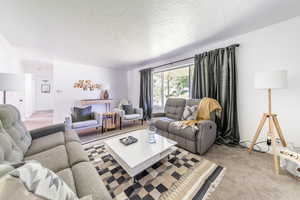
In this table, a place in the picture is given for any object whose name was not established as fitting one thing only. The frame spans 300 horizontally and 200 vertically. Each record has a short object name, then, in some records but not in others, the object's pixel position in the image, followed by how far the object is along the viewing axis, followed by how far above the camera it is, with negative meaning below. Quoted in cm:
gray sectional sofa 82 -59
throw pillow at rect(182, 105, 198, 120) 239 -29
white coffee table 129 -70
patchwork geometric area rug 121 -101
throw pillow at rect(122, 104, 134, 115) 389 -33
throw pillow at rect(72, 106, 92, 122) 295 -39
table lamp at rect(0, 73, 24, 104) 166 +29
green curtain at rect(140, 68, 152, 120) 439 +35
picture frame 675 +73
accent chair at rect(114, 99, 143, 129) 349 -48
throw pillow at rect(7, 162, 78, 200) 41 -34
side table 318 -62
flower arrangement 438 +61
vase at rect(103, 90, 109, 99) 487 +21
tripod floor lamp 163 +24
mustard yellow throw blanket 224 -20
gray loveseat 192 -59
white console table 423 -9
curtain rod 230 +119
